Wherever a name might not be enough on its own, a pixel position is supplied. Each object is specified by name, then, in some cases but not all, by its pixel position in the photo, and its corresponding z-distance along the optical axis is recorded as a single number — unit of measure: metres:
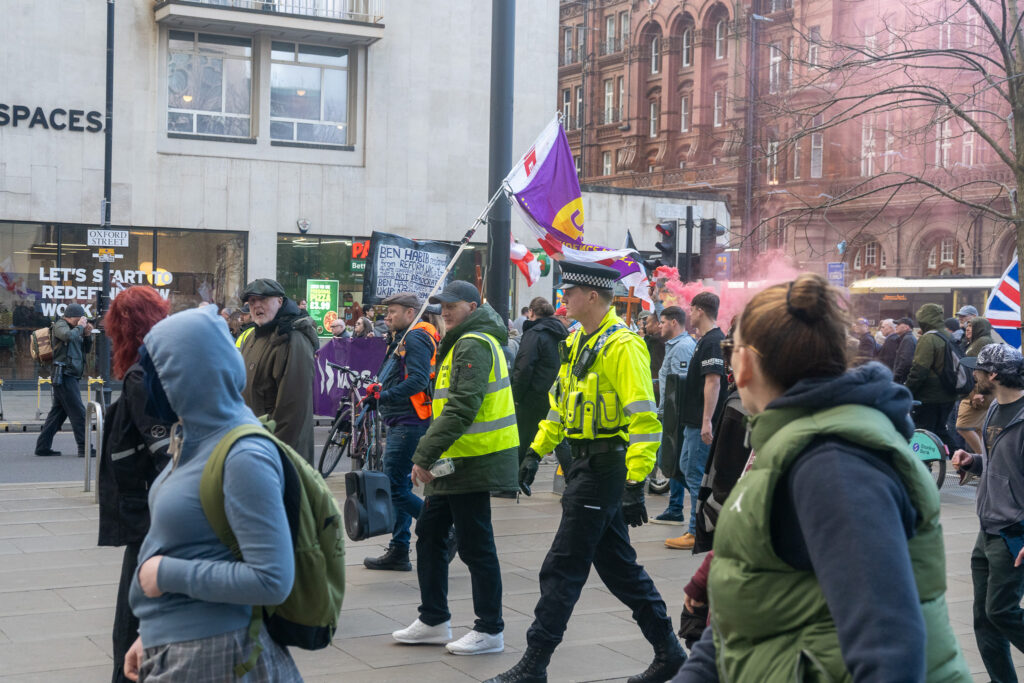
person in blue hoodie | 2.69
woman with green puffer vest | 1.99
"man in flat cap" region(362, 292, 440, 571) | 7.88
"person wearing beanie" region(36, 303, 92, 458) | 13.91
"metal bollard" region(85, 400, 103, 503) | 10.68
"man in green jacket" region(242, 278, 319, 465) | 6.50
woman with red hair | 4.25
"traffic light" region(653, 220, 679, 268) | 17.02
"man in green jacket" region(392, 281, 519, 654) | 5.77
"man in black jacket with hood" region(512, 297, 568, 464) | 10.38
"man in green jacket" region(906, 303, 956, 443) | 13.49
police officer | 5.21
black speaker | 4.72
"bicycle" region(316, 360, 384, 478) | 10.98
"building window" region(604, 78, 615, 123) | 76.31
